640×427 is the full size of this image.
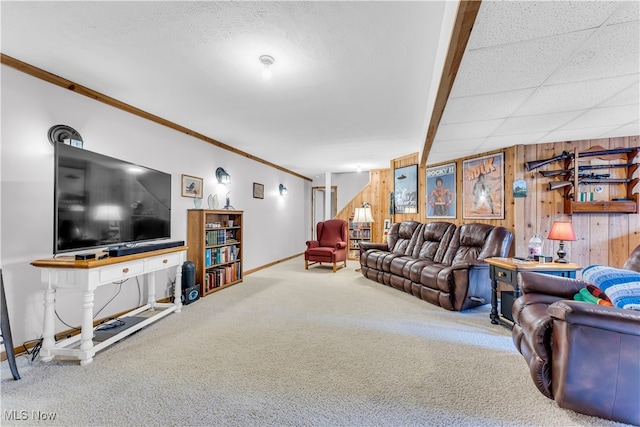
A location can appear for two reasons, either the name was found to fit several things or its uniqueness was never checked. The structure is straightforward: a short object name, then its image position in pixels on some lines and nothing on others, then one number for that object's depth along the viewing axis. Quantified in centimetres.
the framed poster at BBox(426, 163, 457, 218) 454
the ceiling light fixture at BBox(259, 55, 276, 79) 211
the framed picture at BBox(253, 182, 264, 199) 565
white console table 206
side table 260
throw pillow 162
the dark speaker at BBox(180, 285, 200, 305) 349
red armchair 566
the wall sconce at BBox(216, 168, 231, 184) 454
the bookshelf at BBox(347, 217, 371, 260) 703
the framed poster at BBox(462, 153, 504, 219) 372
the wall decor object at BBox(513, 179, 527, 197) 343
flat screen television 207
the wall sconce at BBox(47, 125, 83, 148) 242
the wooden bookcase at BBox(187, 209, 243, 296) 389
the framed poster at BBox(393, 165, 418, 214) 541
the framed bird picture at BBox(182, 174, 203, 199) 388
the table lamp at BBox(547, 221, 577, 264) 279
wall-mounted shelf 302
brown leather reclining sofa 323
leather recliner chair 146
